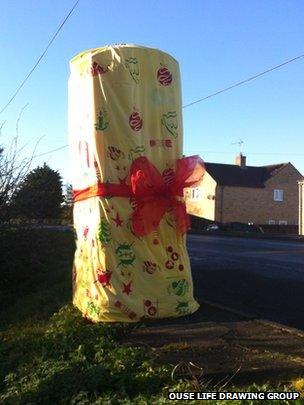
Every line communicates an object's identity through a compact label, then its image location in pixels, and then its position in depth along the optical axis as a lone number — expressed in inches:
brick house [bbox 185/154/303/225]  2091.5
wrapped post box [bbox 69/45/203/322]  246.1
